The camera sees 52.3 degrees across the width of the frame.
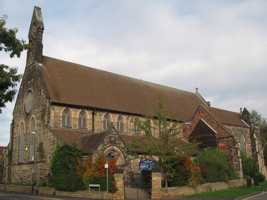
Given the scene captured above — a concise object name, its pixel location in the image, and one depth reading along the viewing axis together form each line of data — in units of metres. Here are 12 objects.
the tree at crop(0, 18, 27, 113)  12.76
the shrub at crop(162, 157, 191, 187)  23.66
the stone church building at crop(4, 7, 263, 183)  26.72
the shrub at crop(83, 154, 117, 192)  21.77
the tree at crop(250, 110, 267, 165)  52.32
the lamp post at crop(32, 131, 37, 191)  26.96
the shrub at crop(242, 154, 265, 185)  31.65
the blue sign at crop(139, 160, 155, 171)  24.54
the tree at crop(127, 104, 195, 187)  22.93
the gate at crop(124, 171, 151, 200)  22.95
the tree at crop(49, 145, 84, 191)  22.44
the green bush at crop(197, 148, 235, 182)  27.59
